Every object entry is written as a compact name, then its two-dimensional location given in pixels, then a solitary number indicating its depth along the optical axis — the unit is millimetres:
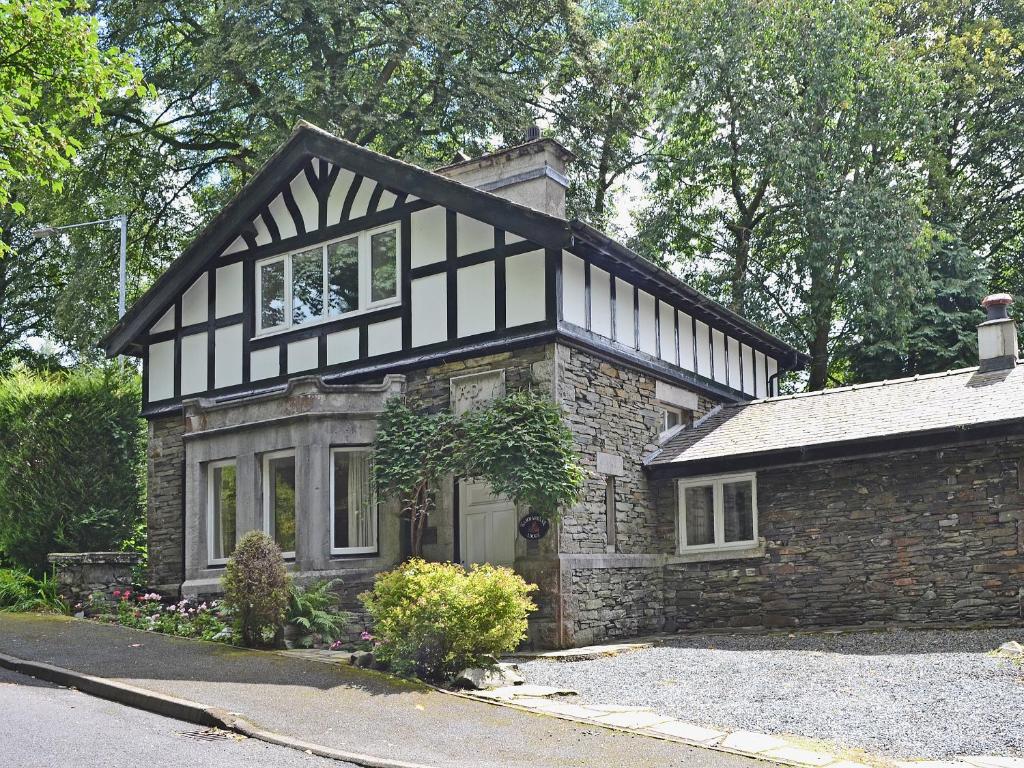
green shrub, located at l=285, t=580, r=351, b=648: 14000
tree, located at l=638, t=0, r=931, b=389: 25234
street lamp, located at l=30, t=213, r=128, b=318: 25875
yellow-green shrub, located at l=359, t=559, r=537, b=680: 11289
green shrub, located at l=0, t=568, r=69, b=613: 17203
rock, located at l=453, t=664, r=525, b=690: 11156
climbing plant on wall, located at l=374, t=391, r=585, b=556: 14484
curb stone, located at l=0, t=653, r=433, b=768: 8414
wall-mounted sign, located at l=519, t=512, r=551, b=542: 14953
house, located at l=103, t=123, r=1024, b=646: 15266
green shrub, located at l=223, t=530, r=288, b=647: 13383
